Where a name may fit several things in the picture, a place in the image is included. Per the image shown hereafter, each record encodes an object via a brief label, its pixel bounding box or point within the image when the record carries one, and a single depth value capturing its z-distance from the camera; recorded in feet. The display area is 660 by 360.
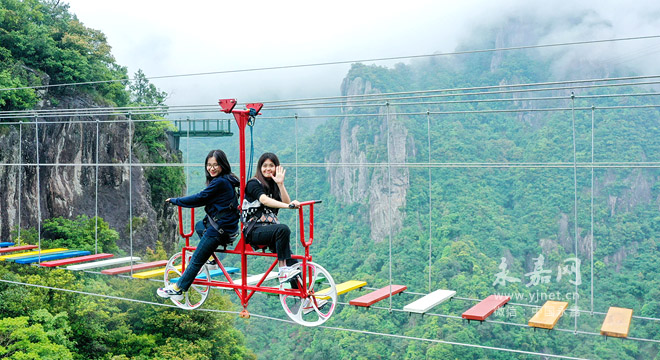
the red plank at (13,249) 23.18
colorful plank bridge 12.62
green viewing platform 53.78
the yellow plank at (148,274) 17.17
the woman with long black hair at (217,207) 12.96
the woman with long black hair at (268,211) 12.17
